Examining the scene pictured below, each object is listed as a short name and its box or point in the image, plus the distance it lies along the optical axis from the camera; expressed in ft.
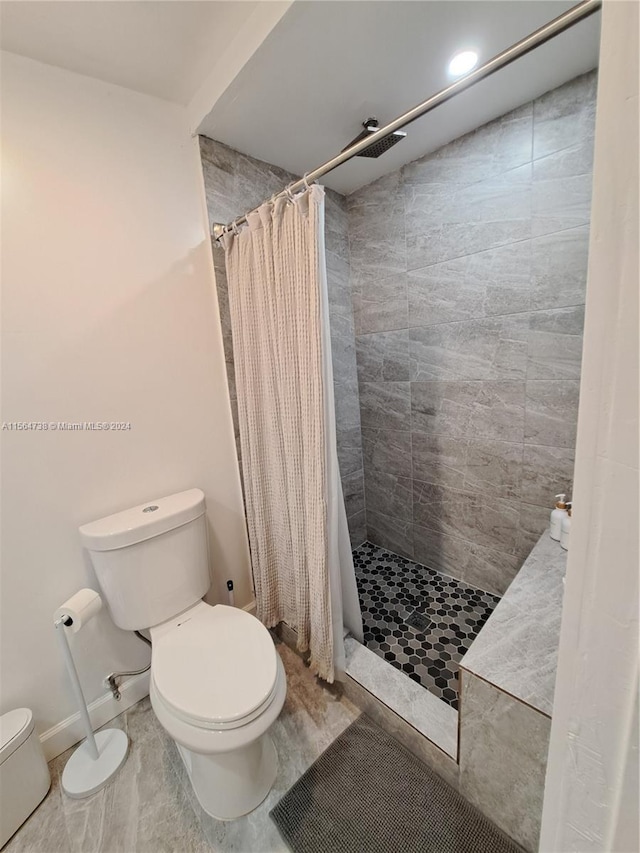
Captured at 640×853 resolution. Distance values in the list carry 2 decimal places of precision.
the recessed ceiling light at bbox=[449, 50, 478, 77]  3.60
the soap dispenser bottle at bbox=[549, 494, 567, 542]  4.51
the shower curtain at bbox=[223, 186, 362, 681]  3.58
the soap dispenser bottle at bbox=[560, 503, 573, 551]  4.40
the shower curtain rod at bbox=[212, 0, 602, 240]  1.93
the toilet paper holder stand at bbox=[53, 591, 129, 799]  3.52
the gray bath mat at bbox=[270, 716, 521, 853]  3.03
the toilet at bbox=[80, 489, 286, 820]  2.94
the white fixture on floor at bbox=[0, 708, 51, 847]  3.22
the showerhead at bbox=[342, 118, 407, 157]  4.15
